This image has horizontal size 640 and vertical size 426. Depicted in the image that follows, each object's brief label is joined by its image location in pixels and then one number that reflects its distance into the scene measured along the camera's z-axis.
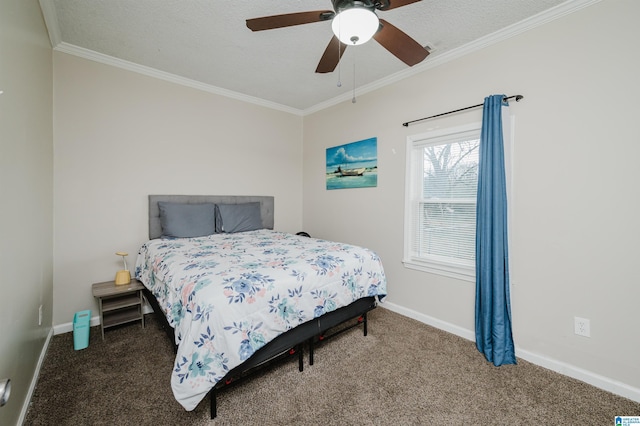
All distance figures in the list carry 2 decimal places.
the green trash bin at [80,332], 2.24
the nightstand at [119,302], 2.45
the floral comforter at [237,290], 1.39
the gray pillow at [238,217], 3.31
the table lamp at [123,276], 2.65
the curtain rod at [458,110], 2.15
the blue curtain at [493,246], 2.14
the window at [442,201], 2.54
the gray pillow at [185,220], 2.94
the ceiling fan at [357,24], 1.44
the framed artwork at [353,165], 3.29
